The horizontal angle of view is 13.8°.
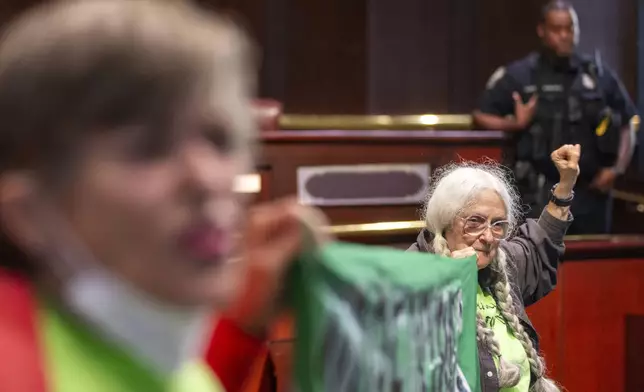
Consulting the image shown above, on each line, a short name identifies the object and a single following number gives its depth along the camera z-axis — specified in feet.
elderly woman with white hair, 19.07
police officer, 26.10
